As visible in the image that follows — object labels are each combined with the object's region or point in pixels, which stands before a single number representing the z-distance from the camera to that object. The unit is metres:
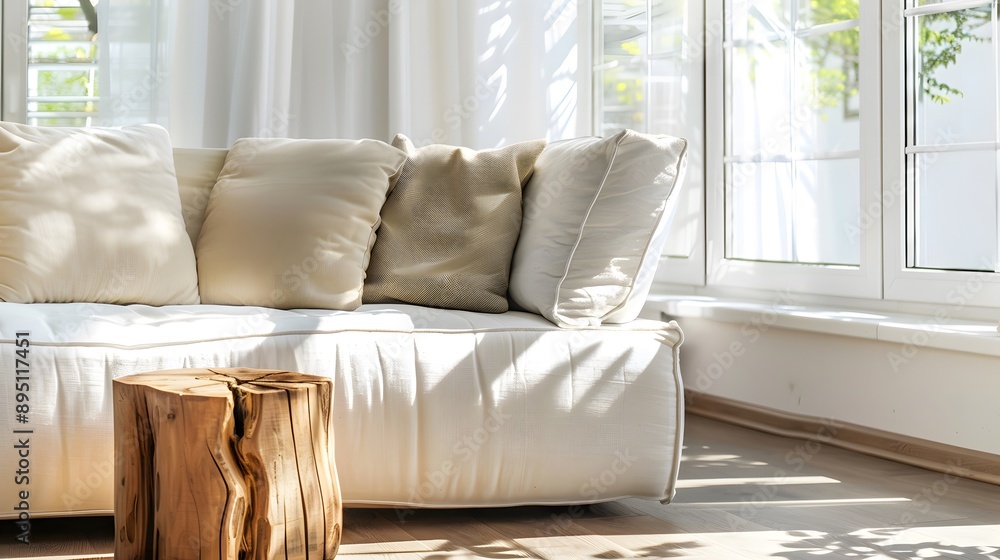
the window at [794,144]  2.90
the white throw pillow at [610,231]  2.22
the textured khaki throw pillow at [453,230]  2.40
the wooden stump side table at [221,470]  1.59
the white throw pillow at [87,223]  2.26
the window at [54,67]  3.51
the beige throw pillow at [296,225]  2.37
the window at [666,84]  3.50
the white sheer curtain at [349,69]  3.45
